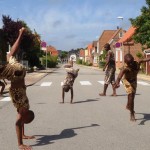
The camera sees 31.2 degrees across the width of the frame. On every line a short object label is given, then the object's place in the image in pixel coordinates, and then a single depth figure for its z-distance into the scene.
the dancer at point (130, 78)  5.63
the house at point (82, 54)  102.53
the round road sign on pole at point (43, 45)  35.16
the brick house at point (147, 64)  22.83
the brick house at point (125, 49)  36.67
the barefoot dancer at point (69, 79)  8.07
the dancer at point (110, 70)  9.31
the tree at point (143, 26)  20.27
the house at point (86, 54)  90.34
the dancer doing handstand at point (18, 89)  4.11
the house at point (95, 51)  65.91
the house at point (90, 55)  77.67
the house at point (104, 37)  62.91
